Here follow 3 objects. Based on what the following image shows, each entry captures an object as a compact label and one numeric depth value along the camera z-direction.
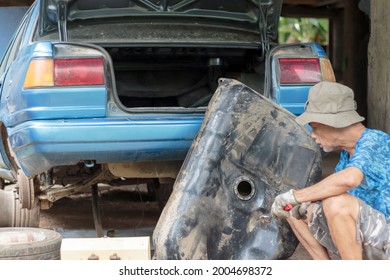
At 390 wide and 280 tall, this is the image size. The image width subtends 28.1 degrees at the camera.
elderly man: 3.87
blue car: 4.67
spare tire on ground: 4.32
